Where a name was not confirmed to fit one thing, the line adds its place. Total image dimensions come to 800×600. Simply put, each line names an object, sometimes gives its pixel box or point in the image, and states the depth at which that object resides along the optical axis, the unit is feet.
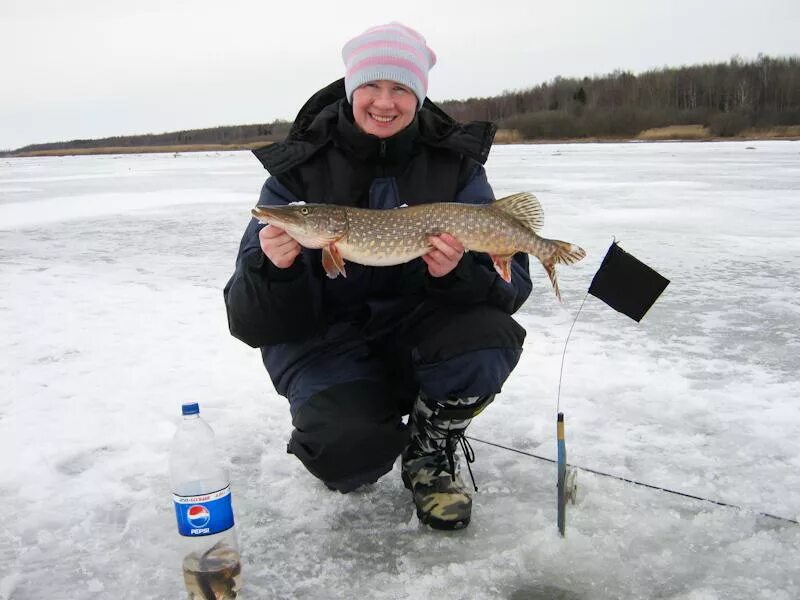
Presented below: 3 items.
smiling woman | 7.95
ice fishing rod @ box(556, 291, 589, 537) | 7.32
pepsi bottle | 6.62
